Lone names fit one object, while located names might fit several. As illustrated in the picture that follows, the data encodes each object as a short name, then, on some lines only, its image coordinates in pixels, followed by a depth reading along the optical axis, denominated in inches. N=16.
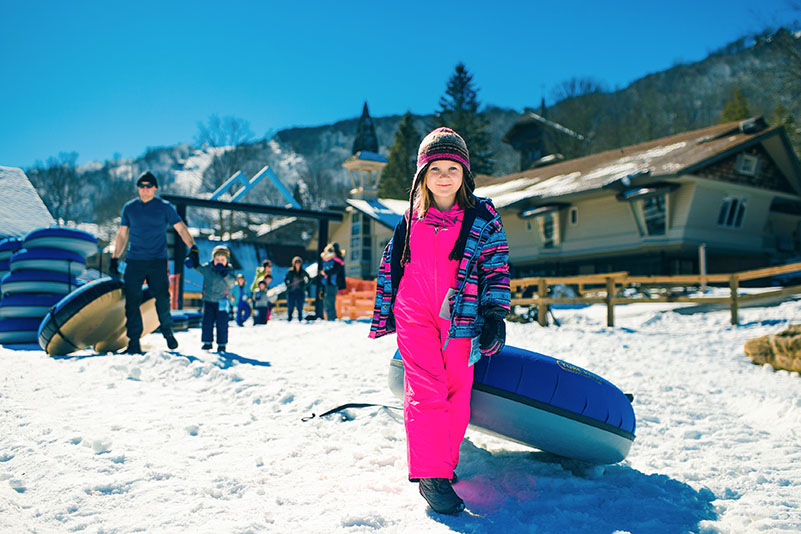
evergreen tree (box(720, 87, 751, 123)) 2036.2
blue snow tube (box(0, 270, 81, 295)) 335.0
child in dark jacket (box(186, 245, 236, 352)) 306.2
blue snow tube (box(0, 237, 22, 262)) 430.6
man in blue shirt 268.4
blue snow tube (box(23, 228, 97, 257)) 343.6
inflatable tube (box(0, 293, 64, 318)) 331.3
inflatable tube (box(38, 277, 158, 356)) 270.5
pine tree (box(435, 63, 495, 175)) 1855.3
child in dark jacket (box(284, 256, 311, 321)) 575.5
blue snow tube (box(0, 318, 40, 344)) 328.5
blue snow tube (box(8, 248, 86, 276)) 339.3
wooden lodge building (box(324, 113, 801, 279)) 847.7
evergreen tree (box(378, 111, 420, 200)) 2059.5
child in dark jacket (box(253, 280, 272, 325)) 585.9
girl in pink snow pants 111.6
